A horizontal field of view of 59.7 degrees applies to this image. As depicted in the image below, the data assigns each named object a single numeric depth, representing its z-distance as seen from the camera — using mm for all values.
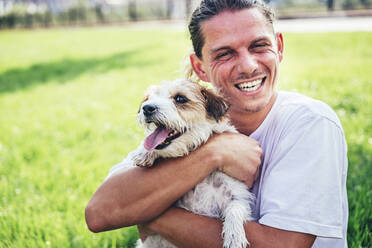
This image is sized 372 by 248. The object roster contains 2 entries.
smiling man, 1973
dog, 2523
